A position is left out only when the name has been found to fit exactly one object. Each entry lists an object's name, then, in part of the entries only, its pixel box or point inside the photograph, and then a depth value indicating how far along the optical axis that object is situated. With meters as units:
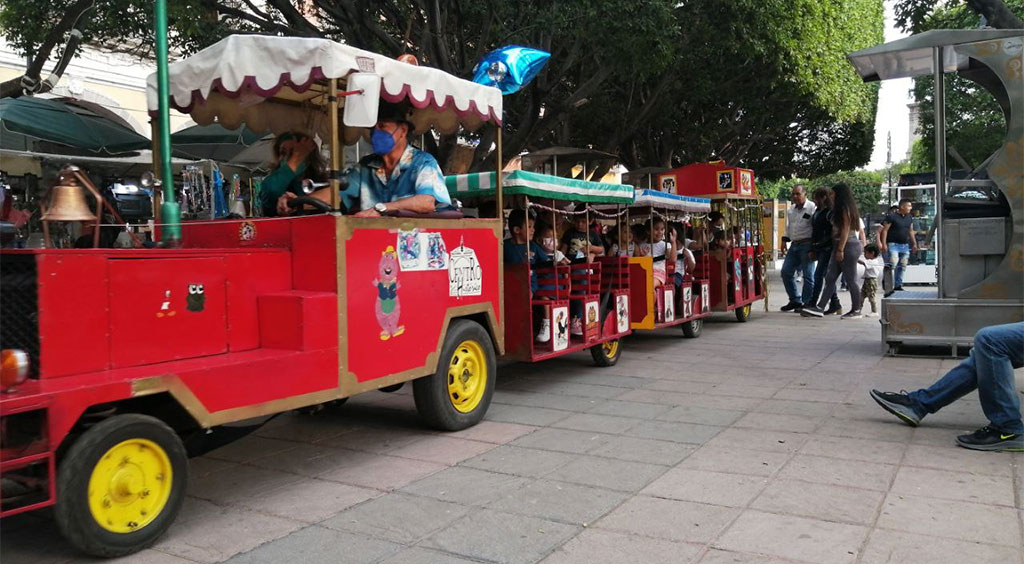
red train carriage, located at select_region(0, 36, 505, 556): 3.13
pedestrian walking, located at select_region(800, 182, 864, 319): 11.04
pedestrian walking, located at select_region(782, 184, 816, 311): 12.19
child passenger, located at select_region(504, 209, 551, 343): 6.83
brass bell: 3.87
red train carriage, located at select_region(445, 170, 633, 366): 6.66
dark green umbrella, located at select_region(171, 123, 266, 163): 10.80
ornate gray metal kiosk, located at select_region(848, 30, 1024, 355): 7.33
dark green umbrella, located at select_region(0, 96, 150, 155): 9.73
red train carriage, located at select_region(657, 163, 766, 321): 10.93
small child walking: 12.24
